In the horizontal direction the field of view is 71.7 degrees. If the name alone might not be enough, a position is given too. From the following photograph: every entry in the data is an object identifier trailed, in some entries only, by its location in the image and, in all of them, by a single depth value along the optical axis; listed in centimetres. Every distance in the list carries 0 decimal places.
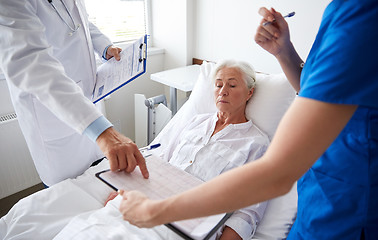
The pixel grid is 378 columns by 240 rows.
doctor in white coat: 88
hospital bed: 109
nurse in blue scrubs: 46
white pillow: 119
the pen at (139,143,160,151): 154
